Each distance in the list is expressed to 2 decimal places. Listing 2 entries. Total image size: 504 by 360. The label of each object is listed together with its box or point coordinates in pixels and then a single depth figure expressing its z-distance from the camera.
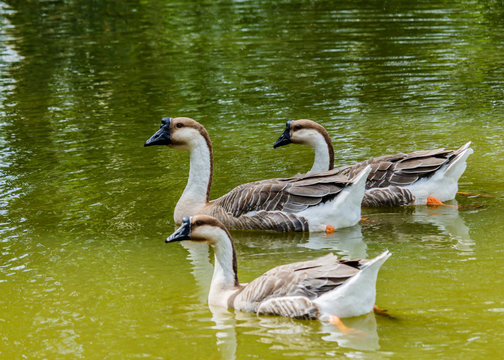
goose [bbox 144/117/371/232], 22.53
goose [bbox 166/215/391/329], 15.97
